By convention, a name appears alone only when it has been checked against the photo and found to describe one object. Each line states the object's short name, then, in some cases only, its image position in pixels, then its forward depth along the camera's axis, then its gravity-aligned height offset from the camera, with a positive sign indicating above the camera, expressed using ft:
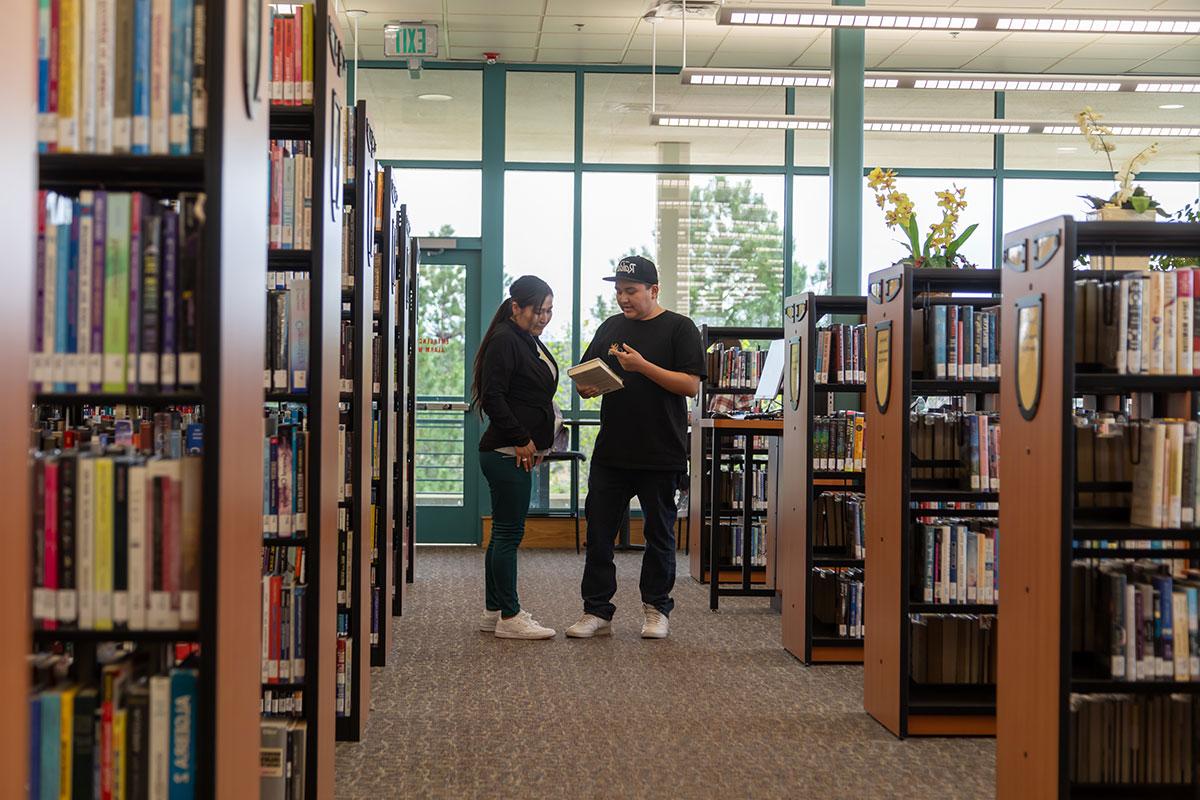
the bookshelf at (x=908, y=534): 12.41 -1.57
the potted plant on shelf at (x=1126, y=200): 11.07 +2.13
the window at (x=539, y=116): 30.55 +7.60
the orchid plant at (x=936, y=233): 15.78 +2.39
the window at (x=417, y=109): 30.27 +7.67
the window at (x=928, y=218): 30.07 +5.03
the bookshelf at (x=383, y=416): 14.98 -0.33
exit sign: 26.48 +8.33
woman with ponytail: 16.52 -0.30
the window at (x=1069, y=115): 31.68 +8.06
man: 16.84 -0.64
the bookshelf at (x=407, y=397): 18.26 -0.09
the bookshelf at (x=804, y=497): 15.97 -1.48
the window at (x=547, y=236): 30.63 +4.32
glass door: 30.12 -0.16
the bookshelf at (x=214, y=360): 5.59 +0.16
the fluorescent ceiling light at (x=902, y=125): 27.48 +6.91
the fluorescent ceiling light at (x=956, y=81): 24.95 +7.26
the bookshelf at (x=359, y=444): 11.49 -0.53
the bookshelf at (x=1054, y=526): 8.61 -1.00
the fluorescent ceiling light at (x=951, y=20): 20.11 +7.00
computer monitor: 19.77 +0.38
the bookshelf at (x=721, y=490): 19.84 -1.91
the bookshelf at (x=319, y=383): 9.05 +0.08
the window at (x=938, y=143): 31.58 +7.20
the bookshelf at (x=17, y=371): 4.48 +0.07
